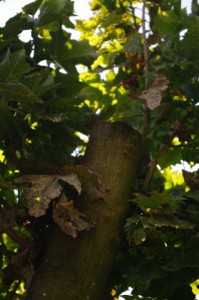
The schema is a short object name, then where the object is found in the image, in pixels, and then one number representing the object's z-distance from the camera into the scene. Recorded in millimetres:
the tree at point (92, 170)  2667
